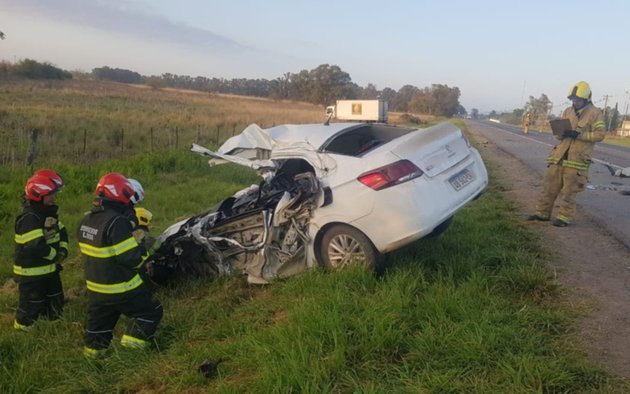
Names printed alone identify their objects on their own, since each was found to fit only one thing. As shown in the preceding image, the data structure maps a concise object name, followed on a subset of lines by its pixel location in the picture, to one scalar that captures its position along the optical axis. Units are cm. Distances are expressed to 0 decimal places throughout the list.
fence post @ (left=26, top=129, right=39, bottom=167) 1085
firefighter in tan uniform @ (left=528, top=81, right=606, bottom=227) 619
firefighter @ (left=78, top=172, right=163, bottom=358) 357
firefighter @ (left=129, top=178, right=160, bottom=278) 419
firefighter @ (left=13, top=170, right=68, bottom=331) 428
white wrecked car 393
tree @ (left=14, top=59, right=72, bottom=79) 6184
